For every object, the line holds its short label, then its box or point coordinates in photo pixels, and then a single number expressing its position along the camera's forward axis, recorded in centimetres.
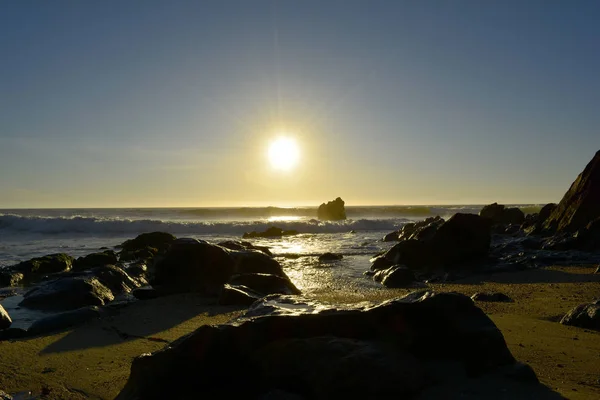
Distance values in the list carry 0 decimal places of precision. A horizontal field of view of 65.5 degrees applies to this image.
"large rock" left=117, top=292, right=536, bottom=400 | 332
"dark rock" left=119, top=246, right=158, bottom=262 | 1565
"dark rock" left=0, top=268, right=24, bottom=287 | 1178
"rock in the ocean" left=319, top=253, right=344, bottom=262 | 1616
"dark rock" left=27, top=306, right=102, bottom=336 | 637
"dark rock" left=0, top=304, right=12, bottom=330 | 650
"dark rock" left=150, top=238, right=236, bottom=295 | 1013
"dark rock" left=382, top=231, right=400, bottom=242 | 2464
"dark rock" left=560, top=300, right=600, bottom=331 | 566
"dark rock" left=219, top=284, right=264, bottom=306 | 823
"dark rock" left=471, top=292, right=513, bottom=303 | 811
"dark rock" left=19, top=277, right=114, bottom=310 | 831
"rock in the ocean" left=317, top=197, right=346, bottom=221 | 5441
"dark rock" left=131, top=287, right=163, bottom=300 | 925
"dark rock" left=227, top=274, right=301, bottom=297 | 921
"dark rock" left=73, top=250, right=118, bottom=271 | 1422
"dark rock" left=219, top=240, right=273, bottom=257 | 1401
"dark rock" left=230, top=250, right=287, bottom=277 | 1079
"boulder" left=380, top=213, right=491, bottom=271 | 1370
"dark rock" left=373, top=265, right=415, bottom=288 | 1080
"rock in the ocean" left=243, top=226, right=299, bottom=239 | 3091
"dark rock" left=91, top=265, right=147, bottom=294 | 1016
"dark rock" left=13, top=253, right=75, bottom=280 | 1338
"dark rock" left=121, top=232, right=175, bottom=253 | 1994
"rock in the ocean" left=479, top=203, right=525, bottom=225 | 2820
